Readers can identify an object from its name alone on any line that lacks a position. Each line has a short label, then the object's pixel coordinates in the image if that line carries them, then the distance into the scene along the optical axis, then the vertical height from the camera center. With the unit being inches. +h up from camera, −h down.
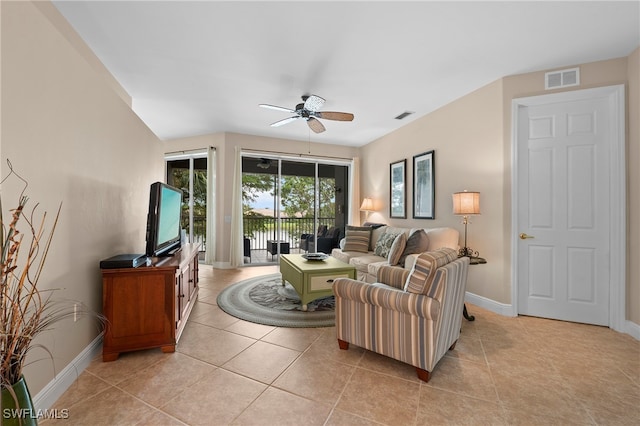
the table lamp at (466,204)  121.0 +5.3
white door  107.4 +2.9
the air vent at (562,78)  109.9 +56.8
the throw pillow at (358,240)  182.9 -16.8
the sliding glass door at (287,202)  225.3 +10.9
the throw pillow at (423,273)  70.7 -15.1
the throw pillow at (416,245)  141.3 -15.4
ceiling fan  125.3 +50.7
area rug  110.7 -42.3
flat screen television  94.3 -2.3
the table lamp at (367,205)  217.9 +8.3
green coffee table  118.1 -27.6
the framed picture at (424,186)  161.6 +18.3
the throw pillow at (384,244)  161.6 -17.6
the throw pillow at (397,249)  143.9 -17.9
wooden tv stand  81.0 -28.8
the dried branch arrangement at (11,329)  38.9 -17.6
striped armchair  70.1 -27.4
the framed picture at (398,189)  186.4 +18.7
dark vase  40.3 -29.4
